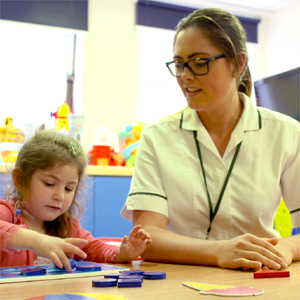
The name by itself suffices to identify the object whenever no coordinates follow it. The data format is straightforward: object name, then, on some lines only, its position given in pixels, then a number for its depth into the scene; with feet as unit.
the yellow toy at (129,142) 9.73
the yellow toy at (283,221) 7.54
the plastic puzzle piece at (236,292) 2.01
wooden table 2.06
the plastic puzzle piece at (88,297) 1.91
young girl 3.60
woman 4.04
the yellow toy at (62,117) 9.99
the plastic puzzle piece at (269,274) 2.58
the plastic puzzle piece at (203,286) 2.16
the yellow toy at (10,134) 8.98
